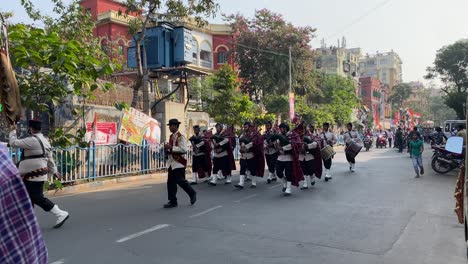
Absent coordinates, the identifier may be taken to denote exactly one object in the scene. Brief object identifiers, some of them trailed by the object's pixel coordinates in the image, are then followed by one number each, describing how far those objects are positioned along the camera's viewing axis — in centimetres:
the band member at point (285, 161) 978
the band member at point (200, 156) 1180
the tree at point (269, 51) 2966
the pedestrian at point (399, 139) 2605
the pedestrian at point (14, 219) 148
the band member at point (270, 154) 1208
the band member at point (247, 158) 1126
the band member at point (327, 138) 1259
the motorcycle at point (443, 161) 1368
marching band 1110
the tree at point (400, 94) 7438
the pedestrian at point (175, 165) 812
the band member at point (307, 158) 1099
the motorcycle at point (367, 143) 2812
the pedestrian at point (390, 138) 3278
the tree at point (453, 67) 3947
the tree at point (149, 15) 1477
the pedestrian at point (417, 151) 1295
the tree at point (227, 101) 2042
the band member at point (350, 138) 1440
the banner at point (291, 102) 2545
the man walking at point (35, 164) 631
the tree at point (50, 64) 777
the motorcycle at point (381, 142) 3278
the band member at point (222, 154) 1177
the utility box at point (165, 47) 1669
